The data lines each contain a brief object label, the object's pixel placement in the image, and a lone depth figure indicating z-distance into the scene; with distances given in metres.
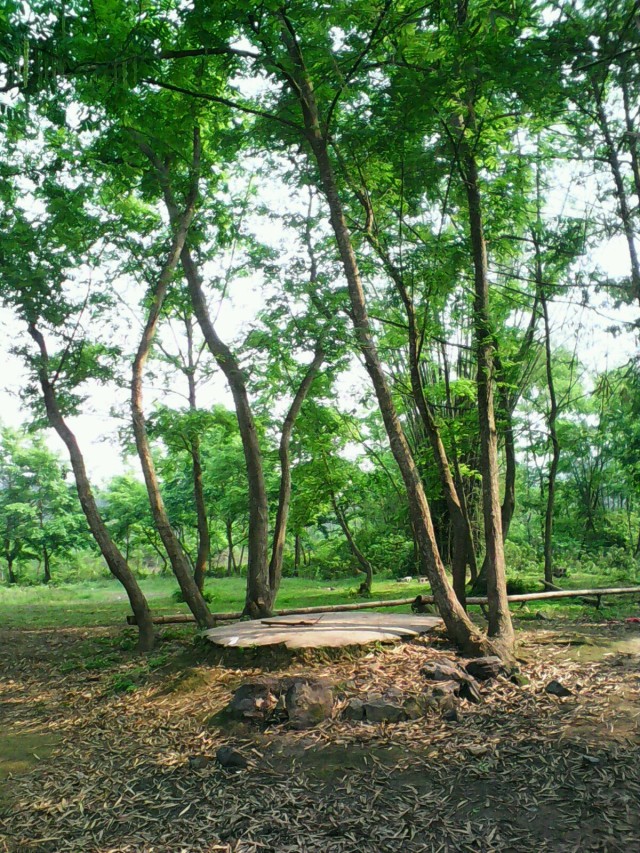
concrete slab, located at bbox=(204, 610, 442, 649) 6.34
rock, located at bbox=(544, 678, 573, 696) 5.15
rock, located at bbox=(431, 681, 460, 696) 5.07
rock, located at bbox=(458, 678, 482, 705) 5.11
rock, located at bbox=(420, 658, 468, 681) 5.38
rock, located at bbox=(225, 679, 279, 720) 4.84
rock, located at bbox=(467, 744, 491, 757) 4.15
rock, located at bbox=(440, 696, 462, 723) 4.77
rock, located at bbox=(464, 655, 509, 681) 5.55
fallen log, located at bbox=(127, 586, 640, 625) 8.90
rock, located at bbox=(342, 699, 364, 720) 4.84
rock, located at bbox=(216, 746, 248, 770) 4.14
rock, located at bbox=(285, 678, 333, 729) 4.74
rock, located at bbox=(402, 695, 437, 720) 4.82
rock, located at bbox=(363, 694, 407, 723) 4.79
